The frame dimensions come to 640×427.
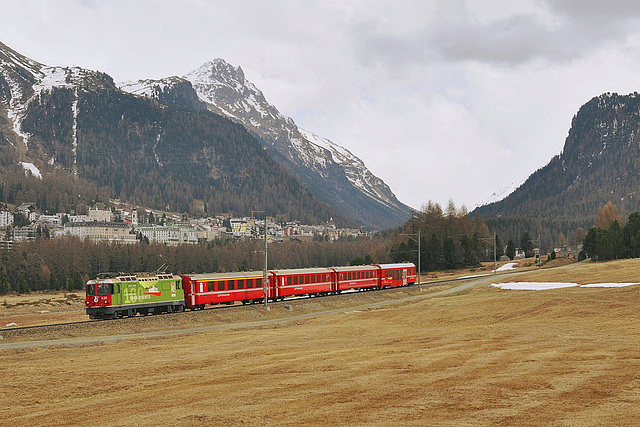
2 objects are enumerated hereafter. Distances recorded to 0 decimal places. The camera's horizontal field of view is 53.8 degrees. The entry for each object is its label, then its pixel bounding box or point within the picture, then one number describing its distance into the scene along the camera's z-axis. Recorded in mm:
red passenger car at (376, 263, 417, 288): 91731
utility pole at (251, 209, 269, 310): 61147
